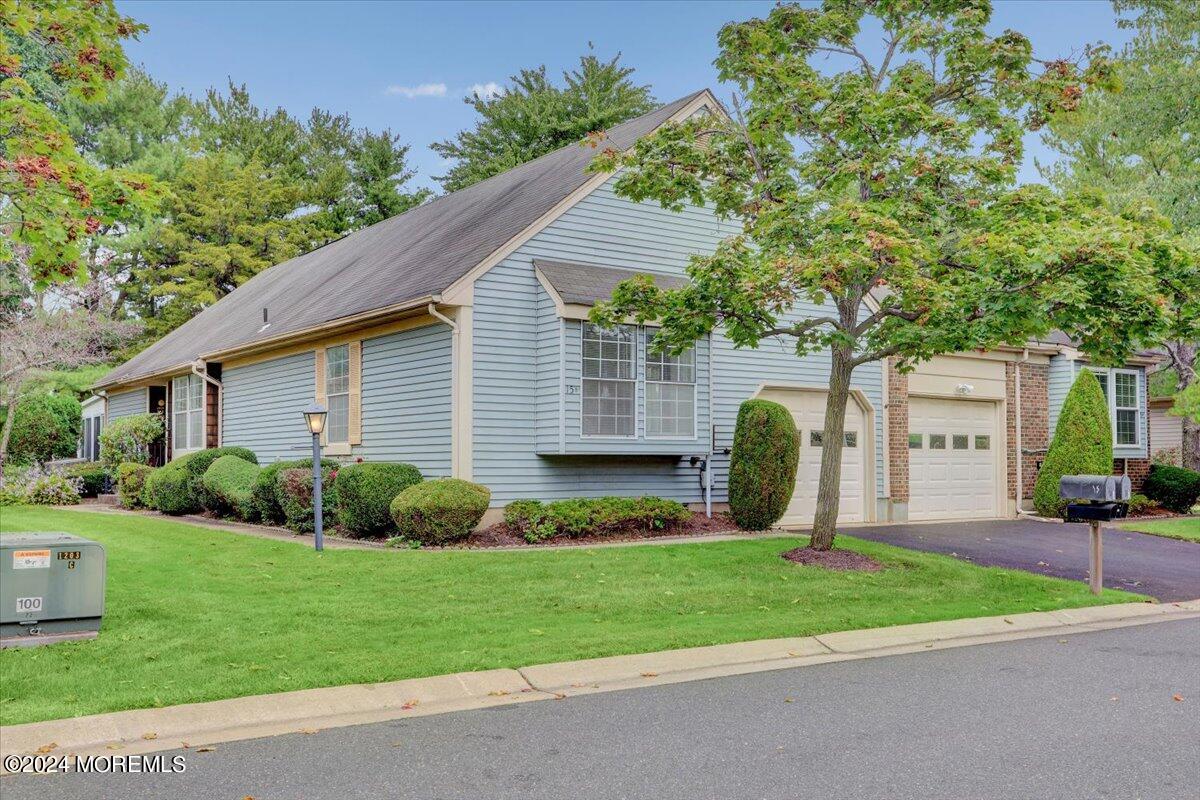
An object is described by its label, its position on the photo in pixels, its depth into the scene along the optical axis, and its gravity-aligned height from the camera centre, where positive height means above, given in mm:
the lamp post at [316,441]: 12469 -139
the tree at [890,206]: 9562 +2471
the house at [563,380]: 13578 +781
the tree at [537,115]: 37781 +12268
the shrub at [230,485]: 15961 -904
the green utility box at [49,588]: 6758 -1109
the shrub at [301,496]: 13875 -936
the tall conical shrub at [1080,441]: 17891 -266
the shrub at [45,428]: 31562 +117
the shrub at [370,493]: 13016 -848
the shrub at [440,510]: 12148 -1004
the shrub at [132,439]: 22750 -184
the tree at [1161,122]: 23594 +7830
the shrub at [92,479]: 23266 -1142
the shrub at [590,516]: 12961 -1190
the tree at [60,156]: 6938 +2048
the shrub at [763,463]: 13883 -504
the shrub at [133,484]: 19859 -1074
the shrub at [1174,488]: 20094 -1267
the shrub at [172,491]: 17672 -1096
